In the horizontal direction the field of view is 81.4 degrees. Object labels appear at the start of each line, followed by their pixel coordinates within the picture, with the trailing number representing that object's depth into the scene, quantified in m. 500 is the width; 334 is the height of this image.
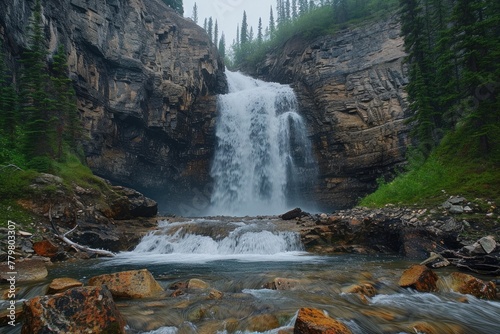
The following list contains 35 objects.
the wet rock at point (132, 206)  18.34
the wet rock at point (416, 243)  11.51
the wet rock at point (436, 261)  8.80
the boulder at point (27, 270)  7.56
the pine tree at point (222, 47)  71.49
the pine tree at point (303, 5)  68.99
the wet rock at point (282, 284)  6.79
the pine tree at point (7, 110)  18.08
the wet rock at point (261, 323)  4.63
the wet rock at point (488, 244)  8.92
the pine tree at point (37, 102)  17.94
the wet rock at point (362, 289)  6.42
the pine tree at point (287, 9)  81.31
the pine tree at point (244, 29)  68.80
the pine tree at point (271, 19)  73.94
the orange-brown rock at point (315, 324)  3.61
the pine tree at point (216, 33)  81.68
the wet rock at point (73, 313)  3.62
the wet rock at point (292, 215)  20.11
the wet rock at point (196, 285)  6.73
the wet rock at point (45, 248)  10.80
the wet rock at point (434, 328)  4.61
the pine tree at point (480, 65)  13.55
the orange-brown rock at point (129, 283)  5.88
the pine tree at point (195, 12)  87.38
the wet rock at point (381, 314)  5.15
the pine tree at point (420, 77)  19.38
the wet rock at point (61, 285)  5.82
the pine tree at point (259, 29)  72.07
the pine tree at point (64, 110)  20.14
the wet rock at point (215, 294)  5.96
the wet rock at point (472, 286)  6.28
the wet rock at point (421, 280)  6.76
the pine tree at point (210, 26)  82.69
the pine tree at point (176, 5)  48.46
